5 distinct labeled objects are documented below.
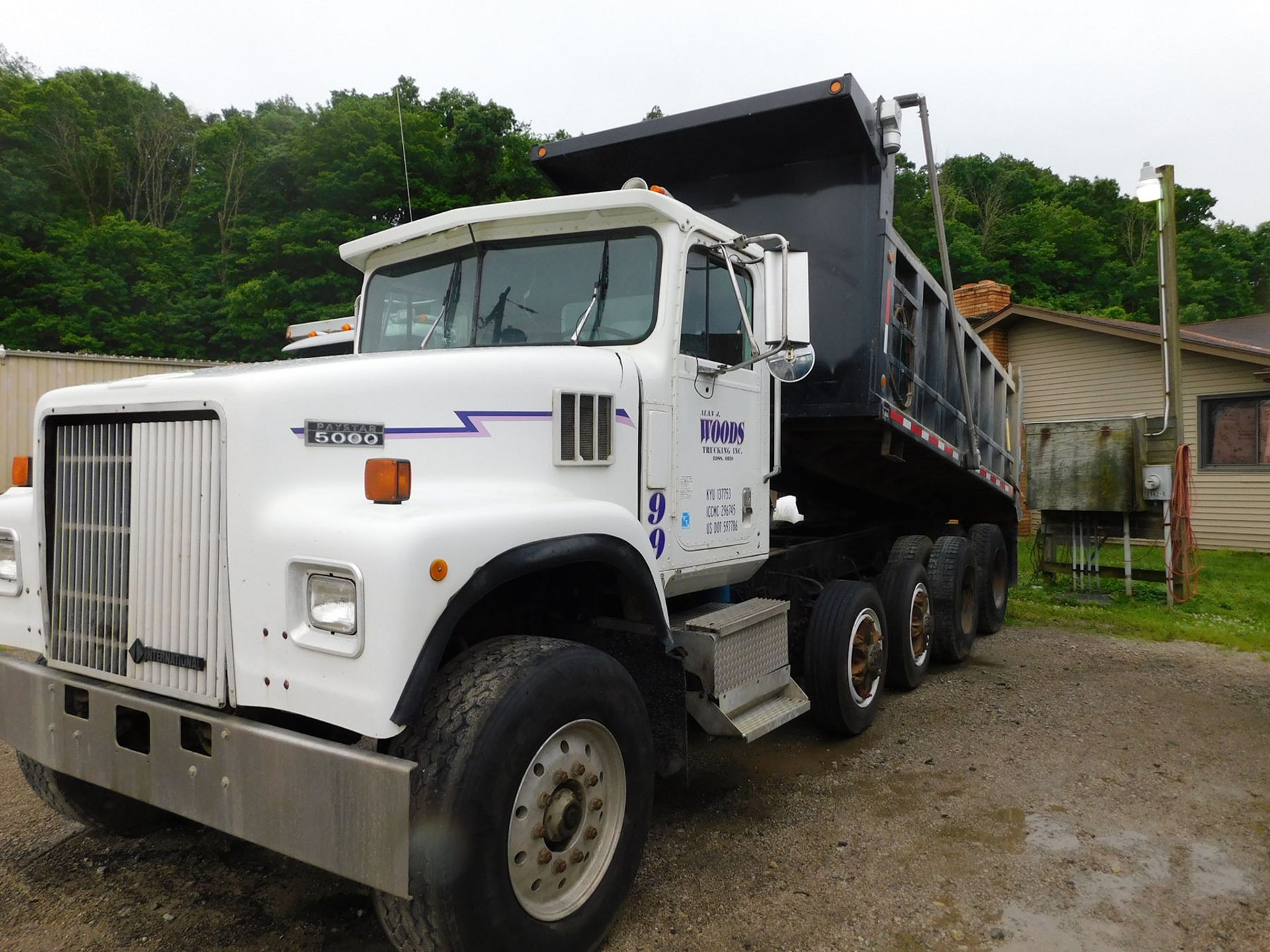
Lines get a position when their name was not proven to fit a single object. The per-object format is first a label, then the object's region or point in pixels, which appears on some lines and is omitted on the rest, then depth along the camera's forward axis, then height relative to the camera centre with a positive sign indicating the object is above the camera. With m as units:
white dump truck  2.38 -0.26
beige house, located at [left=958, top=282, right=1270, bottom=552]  14.01 +1.43
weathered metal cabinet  9.88 +0.08
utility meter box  9.62 -0.13
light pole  9.70 +2.09
